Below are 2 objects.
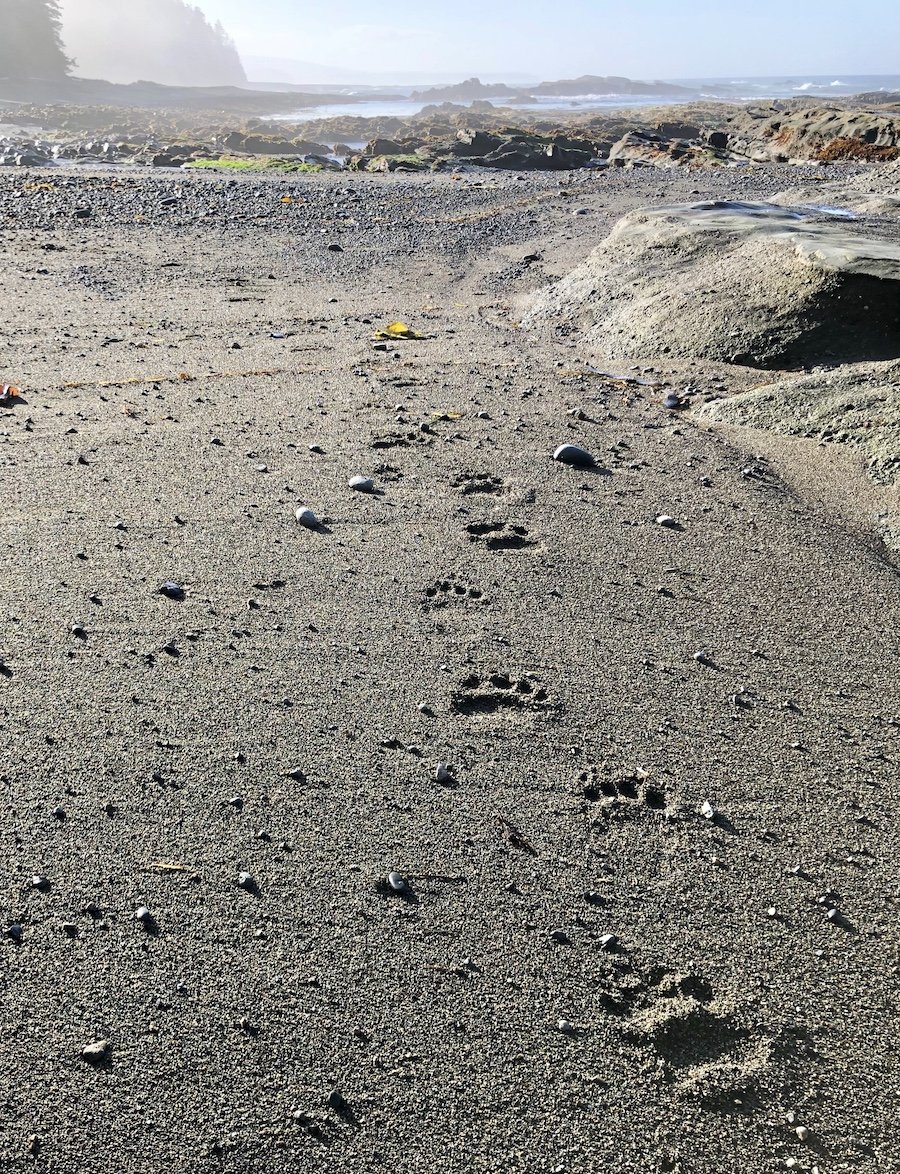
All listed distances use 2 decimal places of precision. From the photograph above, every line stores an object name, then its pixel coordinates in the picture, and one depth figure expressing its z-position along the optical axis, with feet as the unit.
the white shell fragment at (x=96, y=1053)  6.08
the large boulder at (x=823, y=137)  61.93
